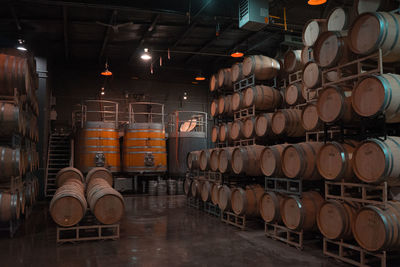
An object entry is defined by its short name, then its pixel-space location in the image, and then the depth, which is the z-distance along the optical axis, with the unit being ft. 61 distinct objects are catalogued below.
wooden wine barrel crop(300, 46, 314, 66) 24.61
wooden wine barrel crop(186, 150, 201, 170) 36.33
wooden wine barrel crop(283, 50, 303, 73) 27.68
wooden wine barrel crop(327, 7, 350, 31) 20.47
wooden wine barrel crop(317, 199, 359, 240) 17.65
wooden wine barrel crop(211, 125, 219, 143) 34.26
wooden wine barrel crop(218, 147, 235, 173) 28.71
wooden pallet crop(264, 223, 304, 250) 20.88
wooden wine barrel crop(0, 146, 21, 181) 23.67
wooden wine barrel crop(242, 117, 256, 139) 28.37
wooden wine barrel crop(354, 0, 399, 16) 18.35
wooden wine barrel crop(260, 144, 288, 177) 23.31
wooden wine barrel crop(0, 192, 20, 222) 23.71
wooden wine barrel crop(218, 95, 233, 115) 33.65
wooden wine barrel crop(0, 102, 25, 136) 24.07
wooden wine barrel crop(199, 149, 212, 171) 32.78
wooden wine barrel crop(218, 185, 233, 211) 28.19
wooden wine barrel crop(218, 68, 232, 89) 34.60
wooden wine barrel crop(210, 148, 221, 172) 30.86
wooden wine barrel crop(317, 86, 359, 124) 18.31
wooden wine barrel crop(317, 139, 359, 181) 17.92
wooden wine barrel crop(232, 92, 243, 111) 30.40
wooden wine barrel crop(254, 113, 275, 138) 26.84
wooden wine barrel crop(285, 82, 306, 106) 26.89
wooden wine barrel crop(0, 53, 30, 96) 24.85
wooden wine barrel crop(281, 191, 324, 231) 20.59
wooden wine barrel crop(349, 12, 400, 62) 15.96
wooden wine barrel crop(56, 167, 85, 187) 33.83
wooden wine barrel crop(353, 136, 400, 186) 15.23
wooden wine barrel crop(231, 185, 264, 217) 26.20
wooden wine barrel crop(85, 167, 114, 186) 33.06
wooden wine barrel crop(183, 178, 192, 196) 38.41
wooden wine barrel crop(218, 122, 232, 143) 32.50
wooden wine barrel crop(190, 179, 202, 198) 35.32
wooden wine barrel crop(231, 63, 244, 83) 31.53
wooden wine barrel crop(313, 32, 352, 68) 18.86
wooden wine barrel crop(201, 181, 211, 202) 32.69
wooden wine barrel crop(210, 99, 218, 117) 35.27
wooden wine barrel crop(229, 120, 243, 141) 30.00
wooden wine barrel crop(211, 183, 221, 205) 30.45
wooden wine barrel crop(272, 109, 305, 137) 25.27
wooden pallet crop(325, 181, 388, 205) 16.10
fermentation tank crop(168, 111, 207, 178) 56.08
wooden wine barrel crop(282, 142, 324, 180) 20.83
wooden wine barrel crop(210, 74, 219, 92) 35.93
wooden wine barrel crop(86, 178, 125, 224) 23.03
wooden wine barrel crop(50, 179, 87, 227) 22.50
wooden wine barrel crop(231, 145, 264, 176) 26.63
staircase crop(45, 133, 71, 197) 46.98
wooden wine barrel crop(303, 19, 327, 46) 23.88
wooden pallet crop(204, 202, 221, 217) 32.42
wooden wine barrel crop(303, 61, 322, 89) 22.40
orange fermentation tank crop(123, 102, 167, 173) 50.88
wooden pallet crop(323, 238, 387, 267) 16.71
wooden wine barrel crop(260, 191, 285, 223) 22.77
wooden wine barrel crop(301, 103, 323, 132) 21.70
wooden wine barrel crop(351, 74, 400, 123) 15.47
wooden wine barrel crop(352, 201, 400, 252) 15.00
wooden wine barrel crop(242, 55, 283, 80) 29.50
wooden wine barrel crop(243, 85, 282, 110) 28.71
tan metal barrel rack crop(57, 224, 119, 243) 23.12
